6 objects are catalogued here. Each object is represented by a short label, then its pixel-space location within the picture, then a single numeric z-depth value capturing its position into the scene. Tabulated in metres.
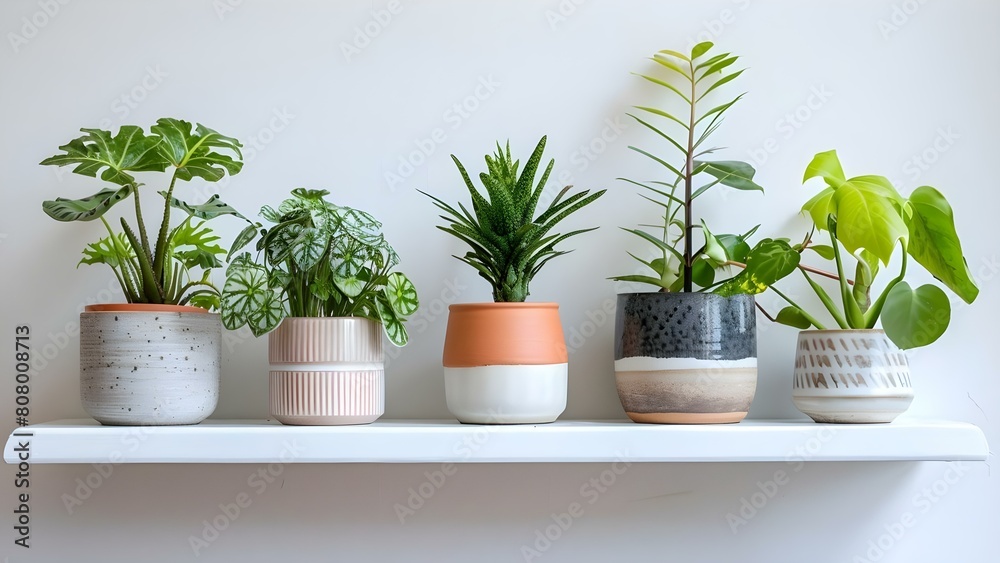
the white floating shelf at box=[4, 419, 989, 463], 0.80
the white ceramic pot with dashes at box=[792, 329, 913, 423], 0.88
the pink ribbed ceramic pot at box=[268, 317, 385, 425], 0.85
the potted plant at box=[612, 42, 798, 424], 0.87
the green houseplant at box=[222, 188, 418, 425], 0.85
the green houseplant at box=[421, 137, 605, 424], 0.86
